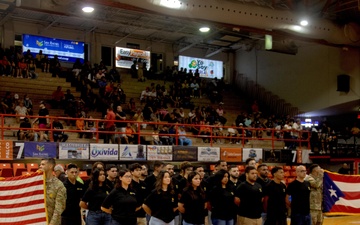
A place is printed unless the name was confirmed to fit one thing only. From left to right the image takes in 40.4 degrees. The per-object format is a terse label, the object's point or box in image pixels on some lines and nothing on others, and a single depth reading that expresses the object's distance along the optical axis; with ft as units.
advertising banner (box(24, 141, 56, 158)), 46.83
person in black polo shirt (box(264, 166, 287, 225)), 29.94
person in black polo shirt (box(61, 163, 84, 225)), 27.22
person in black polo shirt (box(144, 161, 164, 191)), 32.97
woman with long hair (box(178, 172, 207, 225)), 27.48
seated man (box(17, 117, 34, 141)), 53.72
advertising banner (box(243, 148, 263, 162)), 62.13
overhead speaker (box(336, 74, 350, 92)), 85.15
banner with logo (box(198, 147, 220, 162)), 58.44
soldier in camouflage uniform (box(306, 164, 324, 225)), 32.37
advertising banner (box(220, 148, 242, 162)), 60.13
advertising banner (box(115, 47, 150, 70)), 99.14
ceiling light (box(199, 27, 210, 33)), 86.20
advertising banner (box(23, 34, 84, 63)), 88.38
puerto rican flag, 32.78
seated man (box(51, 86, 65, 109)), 72.81
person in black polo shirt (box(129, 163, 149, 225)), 28.27
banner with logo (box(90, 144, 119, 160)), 50.34
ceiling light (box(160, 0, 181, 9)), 56.08
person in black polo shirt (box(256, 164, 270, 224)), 31.45
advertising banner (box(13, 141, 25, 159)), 46.03
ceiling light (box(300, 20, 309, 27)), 67.51
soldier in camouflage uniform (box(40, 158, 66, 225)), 25.42
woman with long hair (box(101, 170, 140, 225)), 24.88
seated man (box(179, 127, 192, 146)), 62.75
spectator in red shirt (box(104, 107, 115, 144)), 55.42
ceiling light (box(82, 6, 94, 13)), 60.28
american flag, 25.27
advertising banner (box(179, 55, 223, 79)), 108.37
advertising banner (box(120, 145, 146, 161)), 52.31
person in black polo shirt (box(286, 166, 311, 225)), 30.91
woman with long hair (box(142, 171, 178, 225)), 26.66
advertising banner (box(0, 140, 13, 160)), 45.09
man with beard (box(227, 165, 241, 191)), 31.08
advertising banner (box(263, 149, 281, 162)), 64.34
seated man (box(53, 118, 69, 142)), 55.62
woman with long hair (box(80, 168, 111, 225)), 26.35
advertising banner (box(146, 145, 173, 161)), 54.34
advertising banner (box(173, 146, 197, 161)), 56.50
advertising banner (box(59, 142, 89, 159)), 48.57
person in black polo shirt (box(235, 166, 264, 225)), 28.91
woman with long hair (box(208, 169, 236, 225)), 29.17
